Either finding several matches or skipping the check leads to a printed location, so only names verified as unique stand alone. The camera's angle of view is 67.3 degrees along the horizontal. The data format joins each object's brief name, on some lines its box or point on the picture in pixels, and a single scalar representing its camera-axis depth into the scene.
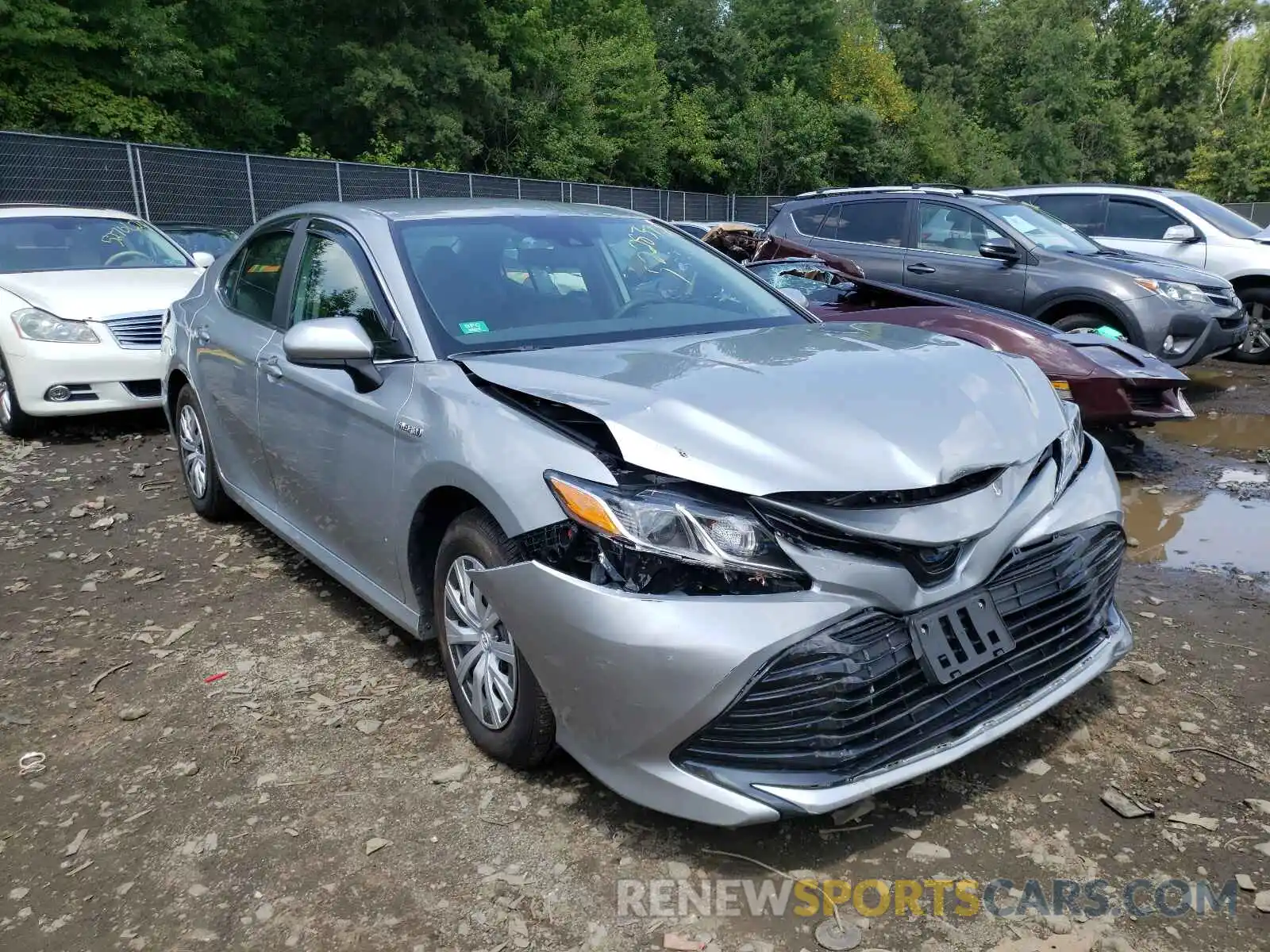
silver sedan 2.19
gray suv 7.66
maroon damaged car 5.43
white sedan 6.76
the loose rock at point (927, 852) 2.39
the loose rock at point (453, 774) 2.80
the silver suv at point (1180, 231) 9.74
